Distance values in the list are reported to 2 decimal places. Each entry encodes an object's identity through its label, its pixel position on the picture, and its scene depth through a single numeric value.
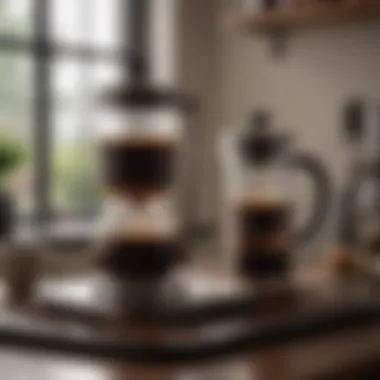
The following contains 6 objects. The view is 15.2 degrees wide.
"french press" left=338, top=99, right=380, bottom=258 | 2.76
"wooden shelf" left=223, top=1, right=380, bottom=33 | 3.54
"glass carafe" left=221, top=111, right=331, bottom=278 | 2.23
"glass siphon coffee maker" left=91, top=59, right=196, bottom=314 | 1.81
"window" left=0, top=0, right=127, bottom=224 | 3.93
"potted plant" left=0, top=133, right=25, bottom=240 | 3.39
